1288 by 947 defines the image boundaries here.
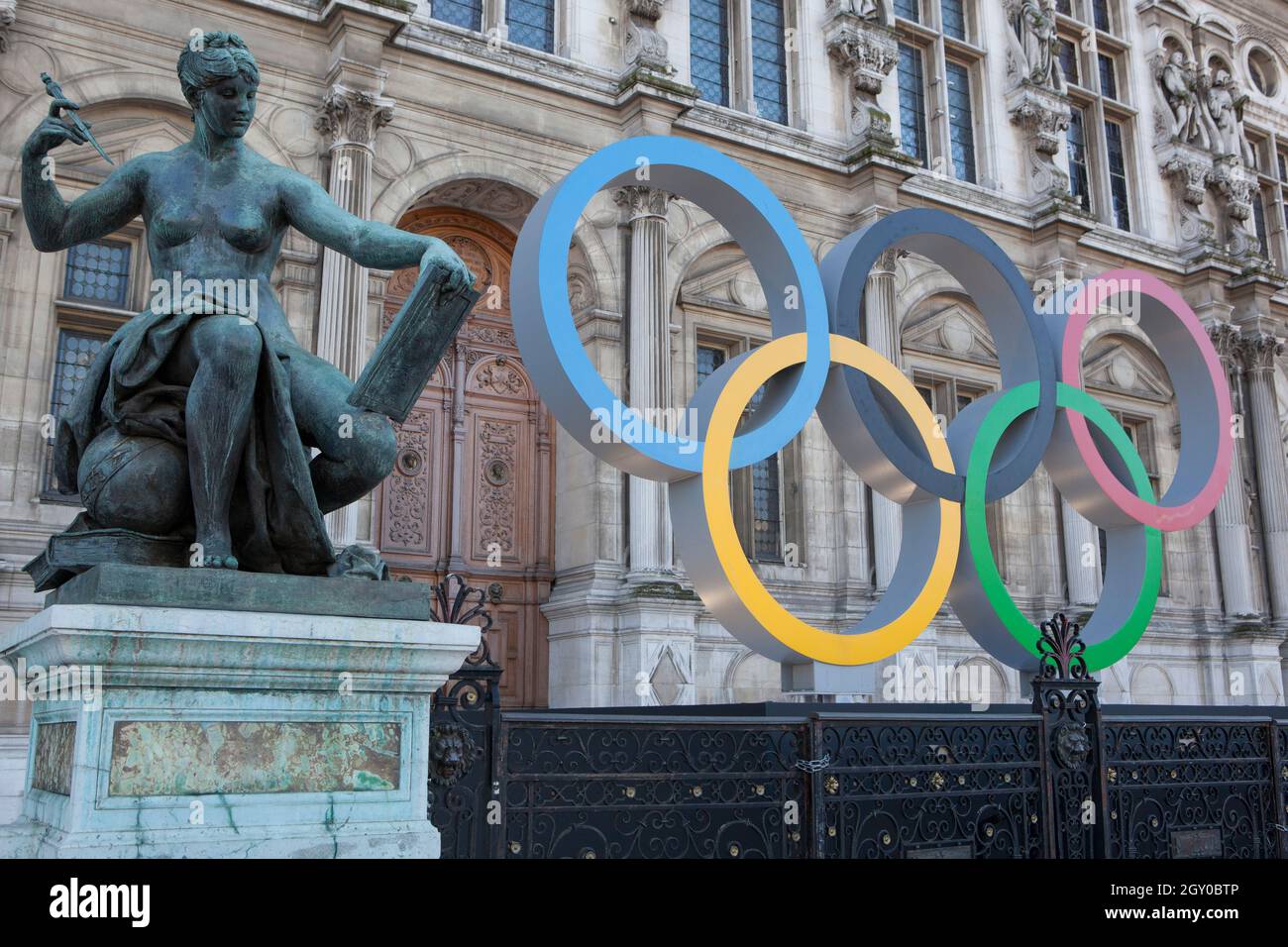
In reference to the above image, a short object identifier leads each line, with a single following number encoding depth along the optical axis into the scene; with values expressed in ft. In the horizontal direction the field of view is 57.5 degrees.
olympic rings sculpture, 29.09
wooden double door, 50.42
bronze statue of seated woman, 13.67
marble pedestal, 11.96
